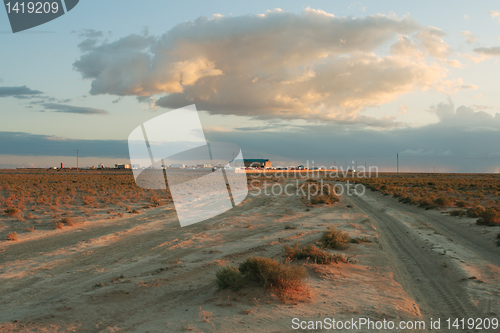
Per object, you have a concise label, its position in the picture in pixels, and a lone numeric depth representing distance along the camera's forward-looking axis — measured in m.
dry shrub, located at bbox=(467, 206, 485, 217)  17.43
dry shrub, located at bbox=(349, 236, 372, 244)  12.53
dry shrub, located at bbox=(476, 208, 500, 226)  14.91
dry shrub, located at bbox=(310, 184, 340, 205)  26.32
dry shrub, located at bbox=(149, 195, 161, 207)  25.30
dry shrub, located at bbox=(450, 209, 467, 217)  18.20
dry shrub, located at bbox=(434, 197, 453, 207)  22.74
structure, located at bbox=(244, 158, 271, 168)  171.00
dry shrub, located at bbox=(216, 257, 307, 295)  6.79
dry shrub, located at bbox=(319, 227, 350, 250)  11.32
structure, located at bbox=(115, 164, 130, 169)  186.51
